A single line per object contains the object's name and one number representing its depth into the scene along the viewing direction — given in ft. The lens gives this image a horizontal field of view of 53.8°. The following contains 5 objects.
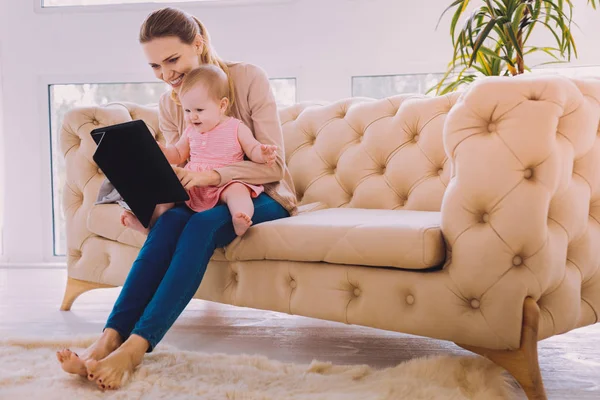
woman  4.41
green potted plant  7.70
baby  5.44
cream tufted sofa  4.28
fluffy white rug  4.25
